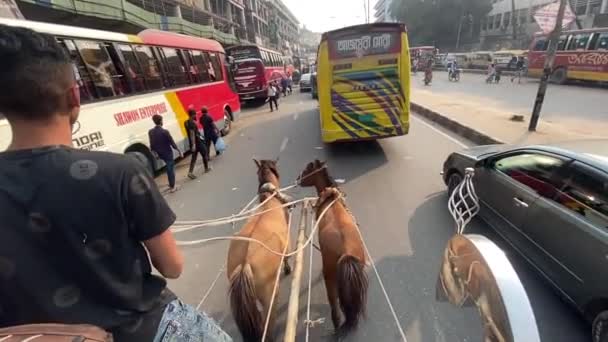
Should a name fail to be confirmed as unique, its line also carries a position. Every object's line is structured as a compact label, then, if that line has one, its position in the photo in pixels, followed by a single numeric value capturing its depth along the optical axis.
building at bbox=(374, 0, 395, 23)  98.57
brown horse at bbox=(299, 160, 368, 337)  2.41
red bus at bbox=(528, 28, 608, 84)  16.53
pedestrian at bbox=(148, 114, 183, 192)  6.15
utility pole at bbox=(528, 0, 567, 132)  7.76
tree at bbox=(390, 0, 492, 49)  47.50
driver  0.91
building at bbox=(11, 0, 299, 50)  13.91
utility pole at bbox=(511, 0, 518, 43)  38.62
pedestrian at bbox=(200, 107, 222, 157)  7.62
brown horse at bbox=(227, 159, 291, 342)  2.21
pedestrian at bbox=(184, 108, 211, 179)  6.90
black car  2.40
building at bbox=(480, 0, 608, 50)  34.84
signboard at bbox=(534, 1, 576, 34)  8.62
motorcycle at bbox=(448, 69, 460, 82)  25.52
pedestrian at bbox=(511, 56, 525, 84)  23.11
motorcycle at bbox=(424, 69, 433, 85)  24.34
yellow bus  7.14
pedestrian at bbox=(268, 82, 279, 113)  16.14
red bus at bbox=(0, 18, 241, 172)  5.30
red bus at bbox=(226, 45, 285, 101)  18.14
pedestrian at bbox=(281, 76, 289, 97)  24.47
